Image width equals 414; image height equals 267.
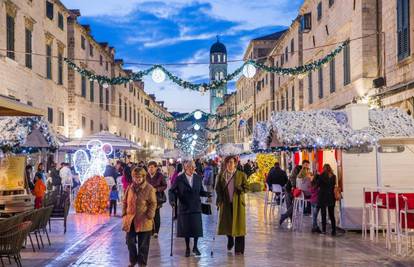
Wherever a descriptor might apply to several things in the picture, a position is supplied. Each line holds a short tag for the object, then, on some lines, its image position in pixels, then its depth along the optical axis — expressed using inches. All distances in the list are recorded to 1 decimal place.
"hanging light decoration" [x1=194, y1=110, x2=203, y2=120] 1729.0
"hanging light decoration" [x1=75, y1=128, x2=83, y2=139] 1498.5
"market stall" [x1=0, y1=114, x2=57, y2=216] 525.3
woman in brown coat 389.7
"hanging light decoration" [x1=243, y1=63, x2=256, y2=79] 933.2
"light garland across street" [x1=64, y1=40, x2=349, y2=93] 933.8
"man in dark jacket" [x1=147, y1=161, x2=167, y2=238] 559.5
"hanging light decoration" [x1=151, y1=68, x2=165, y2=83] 911.7
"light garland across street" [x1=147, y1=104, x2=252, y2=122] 1731.3
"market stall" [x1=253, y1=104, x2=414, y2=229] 613.0
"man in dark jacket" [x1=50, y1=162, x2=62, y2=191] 957.2
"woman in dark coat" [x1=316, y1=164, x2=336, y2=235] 590.2
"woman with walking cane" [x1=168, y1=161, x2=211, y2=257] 462.3
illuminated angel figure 943.0
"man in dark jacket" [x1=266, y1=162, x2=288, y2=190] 829.2
